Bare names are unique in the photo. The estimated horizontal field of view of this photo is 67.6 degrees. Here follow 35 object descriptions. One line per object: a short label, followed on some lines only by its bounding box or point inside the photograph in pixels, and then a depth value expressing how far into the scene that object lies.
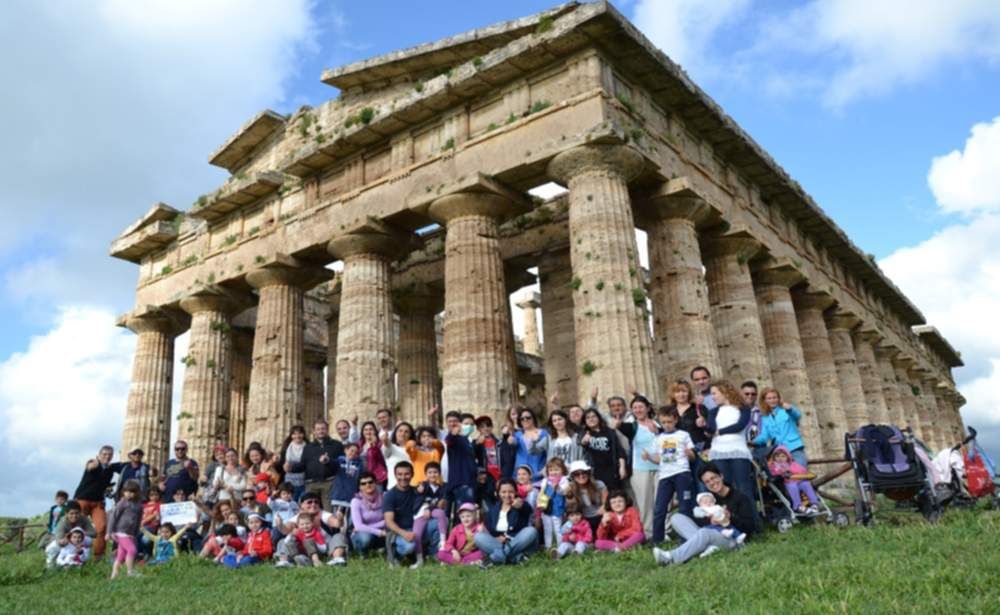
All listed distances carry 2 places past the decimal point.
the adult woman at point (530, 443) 10.92
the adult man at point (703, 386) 10.48
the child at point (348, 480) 11.88
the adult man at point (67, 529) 12.90
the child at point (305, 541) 10.91
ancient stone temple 16.14
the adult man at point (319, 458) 12.73
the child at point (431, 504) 10.20
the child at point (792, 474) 9.74
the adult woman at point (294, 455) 13.07
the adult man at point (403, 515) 10.22
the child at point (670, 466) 9.00
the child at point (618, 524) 9.37
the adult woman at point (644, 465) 9.99
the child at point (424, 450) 11.49
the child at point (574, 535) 9.27
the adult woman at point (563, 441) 10.53
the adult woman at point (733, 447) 8.98
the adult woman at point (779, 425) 10.27
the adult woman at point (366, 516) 11.02
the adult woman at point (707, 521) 7.85
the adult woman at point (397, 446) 11.56
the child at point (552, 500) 9.88
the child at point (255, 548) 11.55
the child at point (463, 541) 9.68
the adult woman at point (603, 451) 10.14
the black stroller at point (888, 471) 9.07
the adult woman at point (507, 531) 9.17
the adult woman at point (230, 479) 13.88
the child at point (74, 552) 12.48
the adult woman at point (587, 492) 9.76
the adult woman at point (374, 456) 11.66
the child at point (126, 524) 11.07
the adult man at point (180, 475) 14.34
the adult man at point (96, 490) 14.32
